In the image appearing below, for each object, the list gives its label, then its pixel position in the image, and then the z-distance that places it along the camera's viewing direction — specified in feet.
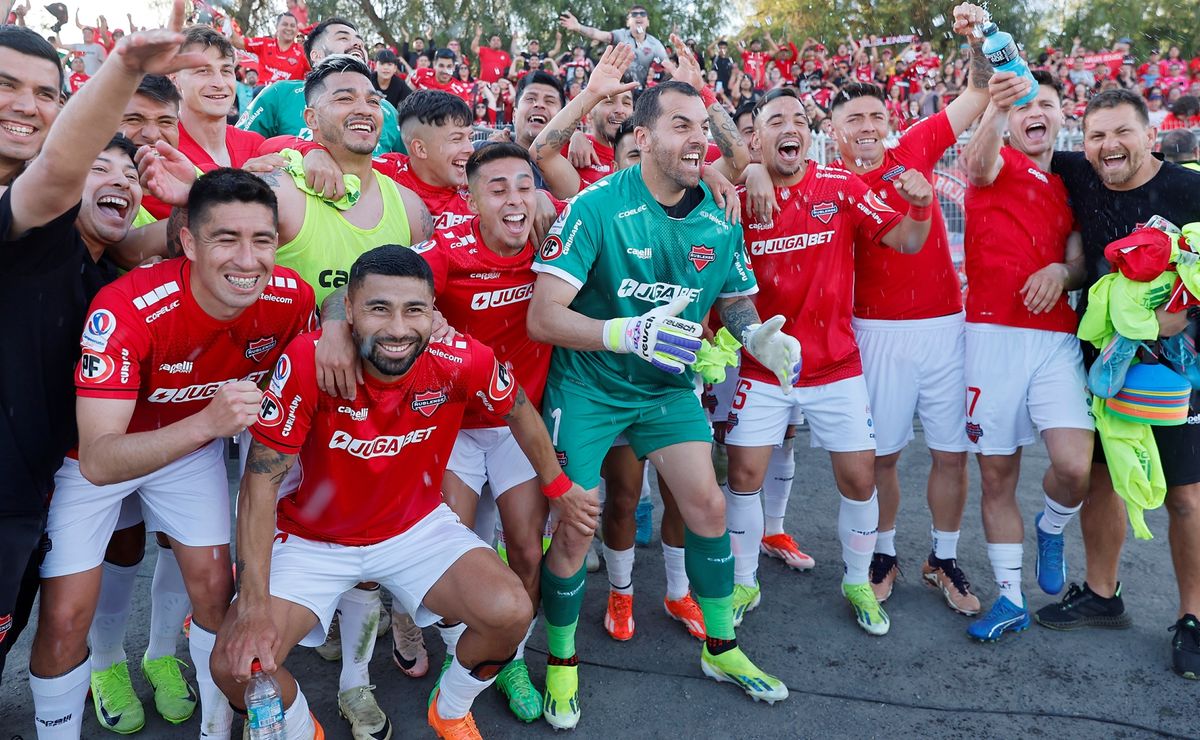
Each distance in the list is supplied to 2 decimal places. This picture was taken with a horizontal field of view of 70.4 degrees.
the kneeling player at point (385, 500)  10.37
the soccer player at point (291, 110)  19.21
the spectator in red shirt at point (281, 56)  35.49
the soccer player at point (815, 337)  14.55
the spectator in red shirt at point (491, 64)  57.11
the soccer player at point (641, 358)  12.57
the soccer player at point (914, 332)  15.46
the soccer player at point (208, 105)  14.49
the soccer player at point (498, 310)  12.78
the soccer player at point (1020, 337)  14.38
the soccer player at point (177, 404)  9.59
